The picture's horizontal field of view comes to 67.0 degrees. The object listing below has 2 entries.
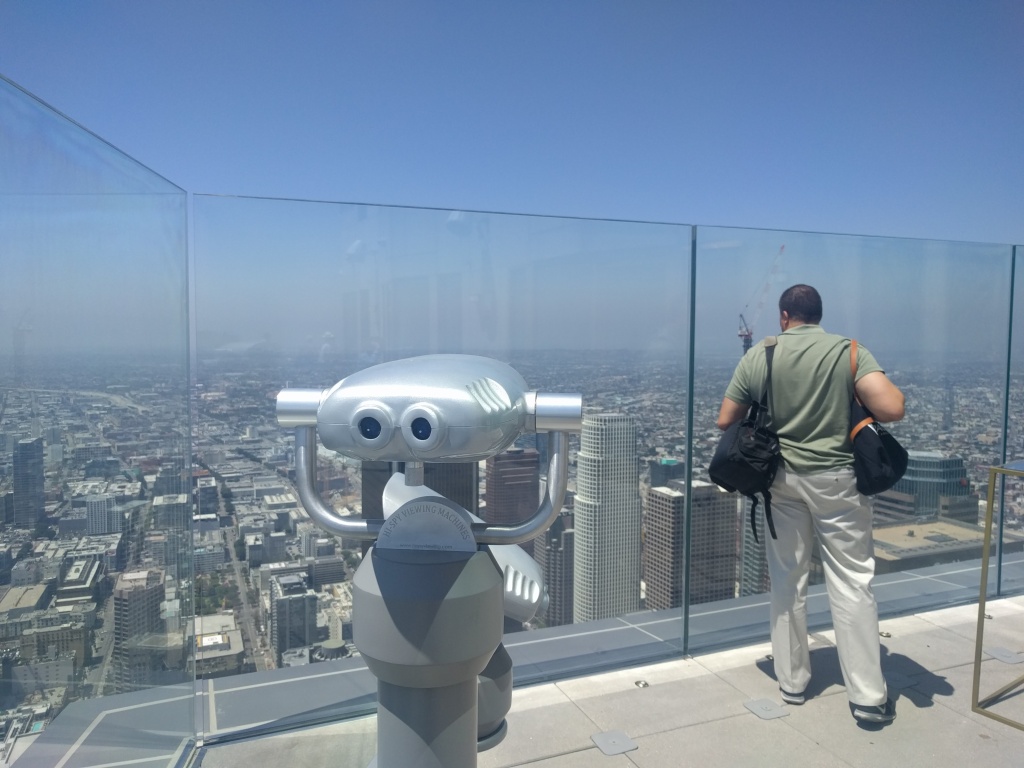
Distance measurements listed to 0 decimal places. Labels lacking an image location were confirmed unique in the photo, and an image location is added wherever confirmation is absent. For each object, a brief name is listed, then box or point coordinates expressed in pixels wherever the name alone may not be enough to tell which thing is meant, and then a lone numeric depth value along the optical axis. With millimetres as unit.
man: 2760
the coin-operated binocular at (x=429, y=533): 1399
